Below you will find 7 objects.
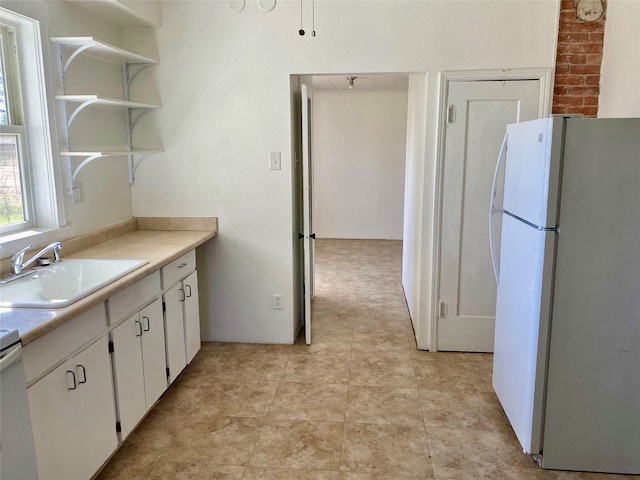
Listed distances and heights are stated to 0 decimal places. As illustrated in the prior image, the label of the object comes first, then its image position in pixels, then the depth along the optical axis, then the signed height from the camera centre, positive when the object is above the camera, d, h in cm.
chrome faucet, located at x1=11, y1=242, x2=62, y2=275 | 231 -47
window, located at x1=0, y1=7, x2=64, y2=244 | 248 +12
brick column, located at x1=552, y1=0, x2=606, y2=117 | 318 +59
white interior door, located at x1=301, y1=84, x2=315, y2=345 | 345 -30
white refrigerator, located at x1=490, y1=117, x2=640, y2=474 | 209 -61
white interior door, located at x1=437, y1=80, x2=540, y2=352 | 330 -31
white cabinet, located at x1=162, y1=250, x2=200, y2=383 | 288 -95
